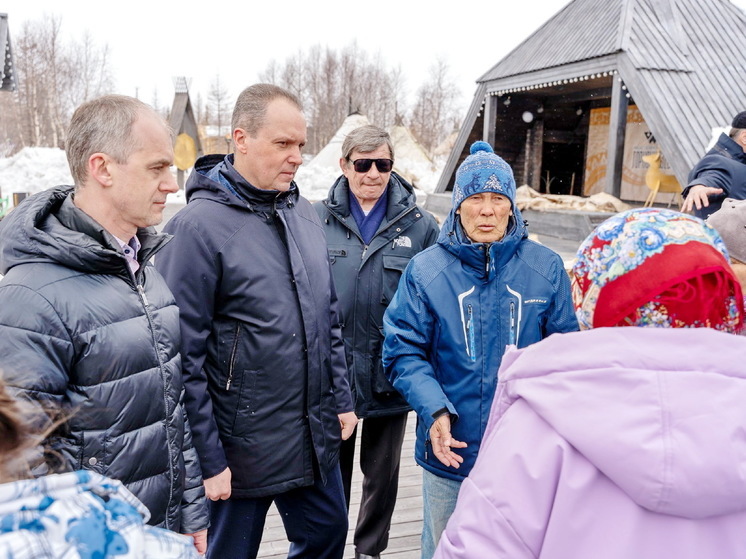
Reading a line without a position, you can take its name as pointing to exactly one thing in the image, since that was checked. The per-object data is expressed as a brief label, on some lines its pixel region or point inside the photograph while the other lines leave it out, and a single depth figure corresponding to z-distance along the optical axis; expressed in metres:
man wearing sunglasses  2.93
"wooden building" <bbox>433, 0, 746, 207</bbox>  12.60
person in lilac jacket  0.97
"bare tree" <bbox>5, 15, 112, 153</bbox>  43.28
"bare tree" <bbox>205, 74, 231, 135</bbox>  60.06
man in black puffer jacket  1.43
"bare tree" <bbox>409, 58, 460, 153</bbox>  57.06
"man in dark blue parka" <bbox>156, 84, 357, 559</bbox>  2.08
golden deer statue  14.02
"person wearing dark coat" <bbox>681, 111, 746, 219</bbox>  3.65
